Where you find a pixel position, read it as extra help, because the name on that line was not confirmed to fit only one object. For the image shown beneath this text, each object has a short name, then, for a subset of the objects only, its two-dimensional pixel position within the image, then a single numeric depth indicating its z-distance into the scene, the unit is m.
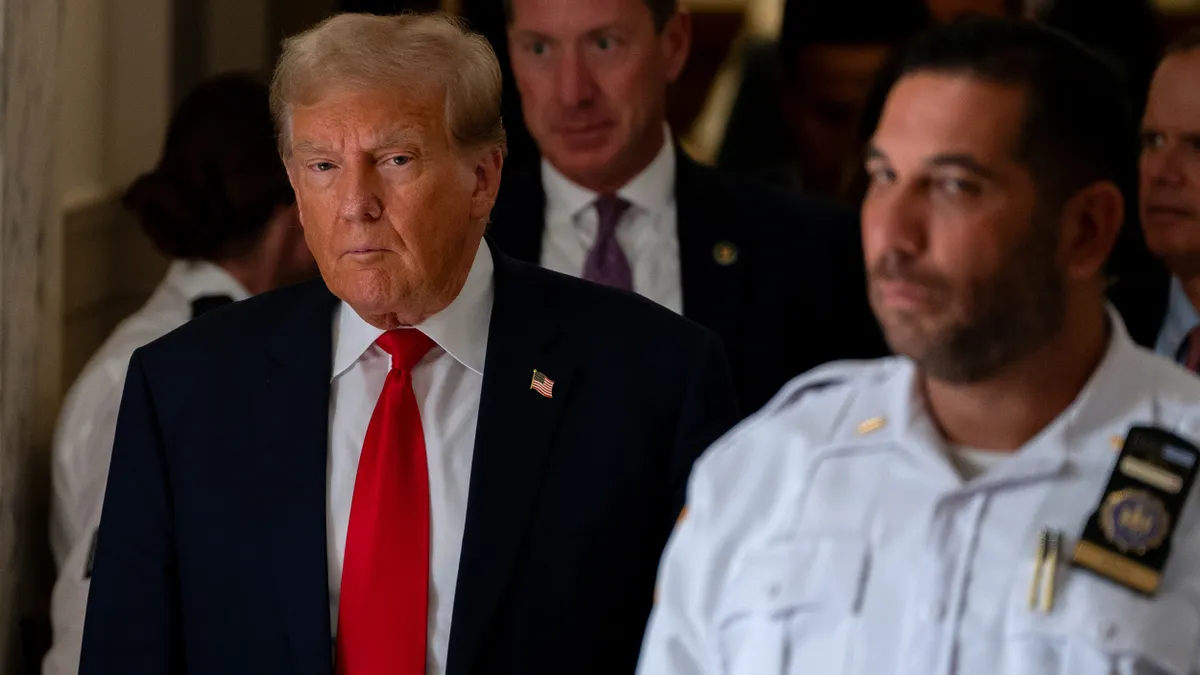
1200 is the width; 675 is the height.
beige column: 5.61
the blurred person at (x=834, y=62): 8.49
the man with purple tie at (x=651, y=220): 6.56
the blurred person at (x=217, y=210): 6.70
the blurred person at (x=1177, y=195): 5.96
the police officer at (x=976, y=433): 3.65
